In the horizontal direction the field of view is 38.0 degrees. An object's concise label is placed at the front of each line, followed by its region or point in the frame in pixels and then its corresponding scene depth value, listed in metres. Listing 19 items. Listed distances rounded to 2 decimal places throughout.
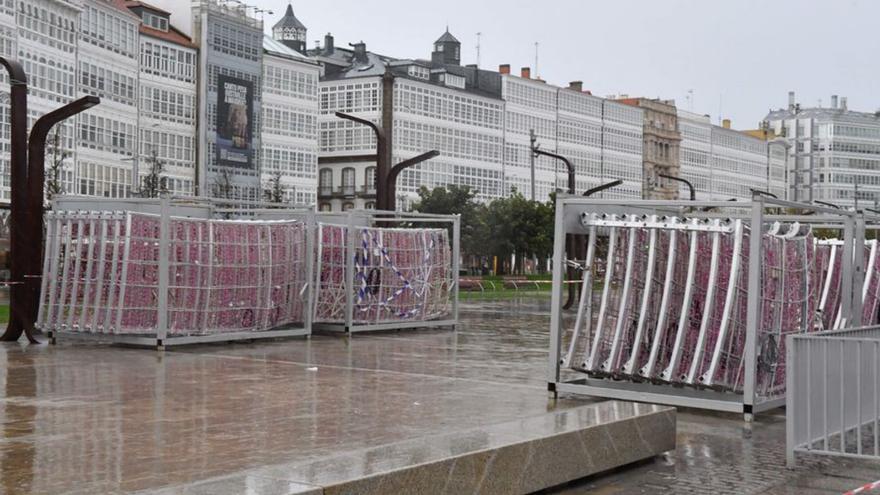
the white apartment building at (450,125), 102.50
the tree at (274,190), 84.26
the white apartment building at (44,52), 64.69
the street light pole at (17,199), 20.72
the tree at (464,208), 84.44
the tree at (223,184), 81.81
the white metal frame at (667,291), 12.95
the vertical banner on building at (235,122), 85.12
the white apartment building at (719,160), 153.12
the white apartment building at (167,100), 79.75
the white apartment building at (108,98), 72.75
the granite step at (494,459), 7.18
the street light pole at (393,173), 29.98
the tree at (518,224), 83.38
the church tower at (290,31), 111.56
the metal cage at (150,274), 19.53
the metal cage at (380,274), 23.84
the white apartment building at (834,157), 181.12
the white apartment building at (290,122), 90.75
